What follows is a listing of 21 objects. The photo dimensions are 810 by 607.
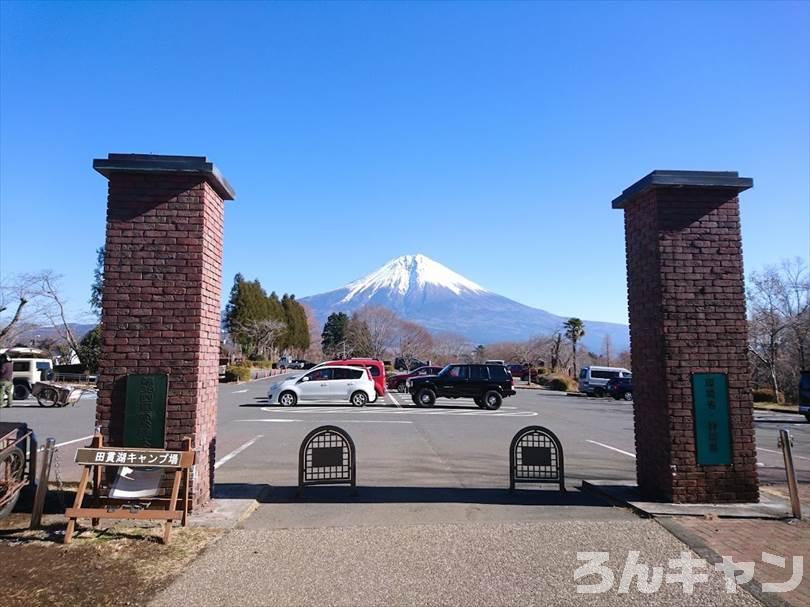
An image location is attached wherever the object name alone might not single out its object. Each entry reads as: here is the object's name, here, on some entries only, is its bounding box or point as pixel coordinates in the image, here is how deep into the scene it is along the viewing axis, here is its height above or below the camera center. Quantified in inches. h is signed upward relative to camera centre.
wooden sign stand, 221.0 -47.0
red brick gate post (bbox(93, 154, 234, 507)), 255.0 +33.1
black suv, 902.4 -33.5
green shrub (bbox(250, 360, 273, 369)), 2298.0 -4.4
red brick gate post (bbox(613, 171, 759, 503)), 272.5 +19.0
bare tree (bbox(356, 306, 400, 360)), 2832.2 +180.5
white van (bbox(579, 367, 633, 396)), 1316.4 -30.3
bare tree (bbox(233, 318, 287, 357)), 2684.5 +152.2
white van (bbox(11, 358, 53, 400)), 1039.0 -25.0
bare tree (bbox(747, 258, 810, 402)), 1518.2 +83.4
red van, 968.9 -7.8
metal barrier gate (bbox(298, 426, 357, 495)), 303.0 -51.0
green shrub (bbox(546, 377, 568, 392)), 1594.5 -54.9
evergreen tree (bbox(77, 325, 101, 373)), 1814.7 +34.4
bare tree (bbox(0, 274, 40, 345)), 1445.6 +99.4
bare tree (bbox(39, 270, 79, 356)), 1715.1 +98.6
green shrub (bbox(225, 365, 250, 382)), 1755.7 -31.5
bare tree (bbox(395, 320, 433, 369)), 2918.3 +116.8
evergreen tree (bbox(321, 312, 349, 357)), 3233.3 +174.1
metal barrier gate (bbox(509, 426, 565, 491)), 303.6 -49.9
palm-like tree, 2183.8 +135.9
